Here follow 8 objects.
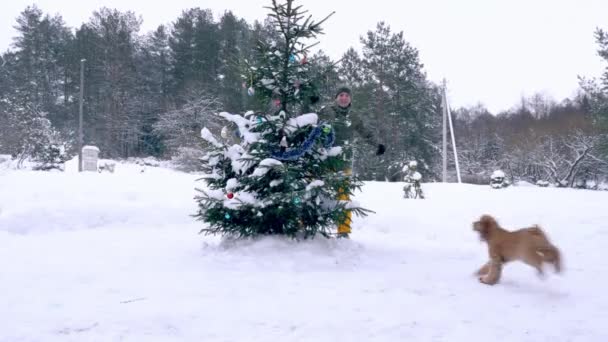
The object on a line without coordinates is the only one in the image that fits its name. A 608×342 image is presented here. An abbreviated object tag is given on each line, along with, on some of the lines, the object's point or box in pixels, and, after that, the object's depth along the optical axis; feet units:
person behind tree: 15.39
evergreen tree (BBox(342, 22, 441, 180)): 104.27
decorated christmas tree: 13.80
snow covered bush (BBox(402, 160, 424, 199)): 41.96
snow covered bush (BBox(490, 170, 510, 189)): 57.98
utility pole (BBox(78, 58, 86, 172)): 69.68
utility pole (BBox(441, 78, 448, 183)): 85.44
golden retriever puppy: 10.68
